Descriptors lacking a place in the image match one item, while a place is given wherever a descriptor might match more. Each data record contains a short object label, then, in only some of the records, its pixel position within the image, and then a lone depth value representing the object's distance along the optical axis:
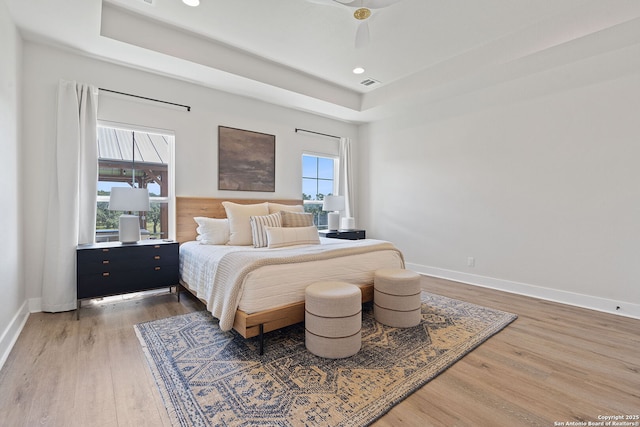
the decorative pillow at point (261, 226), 3.29
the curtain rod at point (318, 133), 5.00
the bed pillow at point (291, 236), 3.15
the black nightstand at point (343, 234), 4.67
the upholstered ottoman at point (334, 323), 2.09
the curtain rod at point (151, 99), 3.34
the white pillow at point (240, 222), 3.45
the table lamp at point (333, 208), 5.07
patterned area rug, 1.58
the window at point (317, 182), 5.29
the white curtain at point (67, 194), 2.96
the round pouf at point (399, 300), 2.63
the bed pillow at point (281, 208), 4.00
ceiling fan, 2.28
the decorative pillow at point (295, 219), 3.59
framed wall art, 4.20
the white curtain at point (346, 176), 5.61
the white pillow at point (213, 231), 3.46
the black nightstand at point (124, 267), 2.85
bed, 2.19
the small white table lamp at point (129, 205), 3.04
